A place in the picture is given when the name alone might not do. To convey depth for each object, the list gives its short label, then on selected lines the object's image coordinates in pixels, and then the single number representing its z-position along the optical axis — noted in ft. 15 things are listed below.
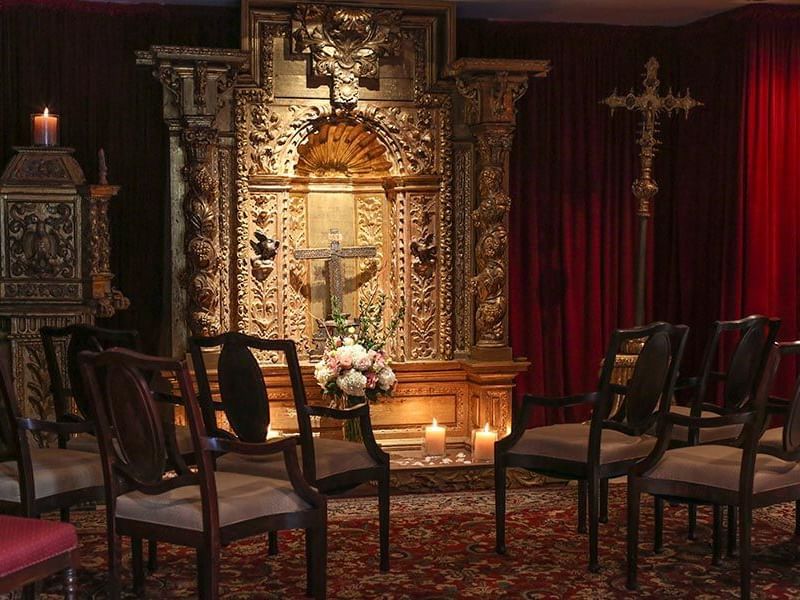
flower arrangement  19.03
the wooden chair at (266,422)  13.38
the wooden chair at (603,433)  14.66
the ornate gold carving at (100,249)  18.56
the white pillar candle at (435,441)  20.31
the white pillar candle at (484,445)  20.04
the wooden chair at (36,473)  12.63
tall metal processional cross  22.22
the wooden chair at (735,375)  15.94
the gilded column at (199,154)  20.01
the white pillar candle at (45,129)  19.11
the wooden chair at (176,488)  11.25
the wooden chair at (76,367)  15.17
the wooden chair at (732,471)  13.10
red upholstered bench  9.93
